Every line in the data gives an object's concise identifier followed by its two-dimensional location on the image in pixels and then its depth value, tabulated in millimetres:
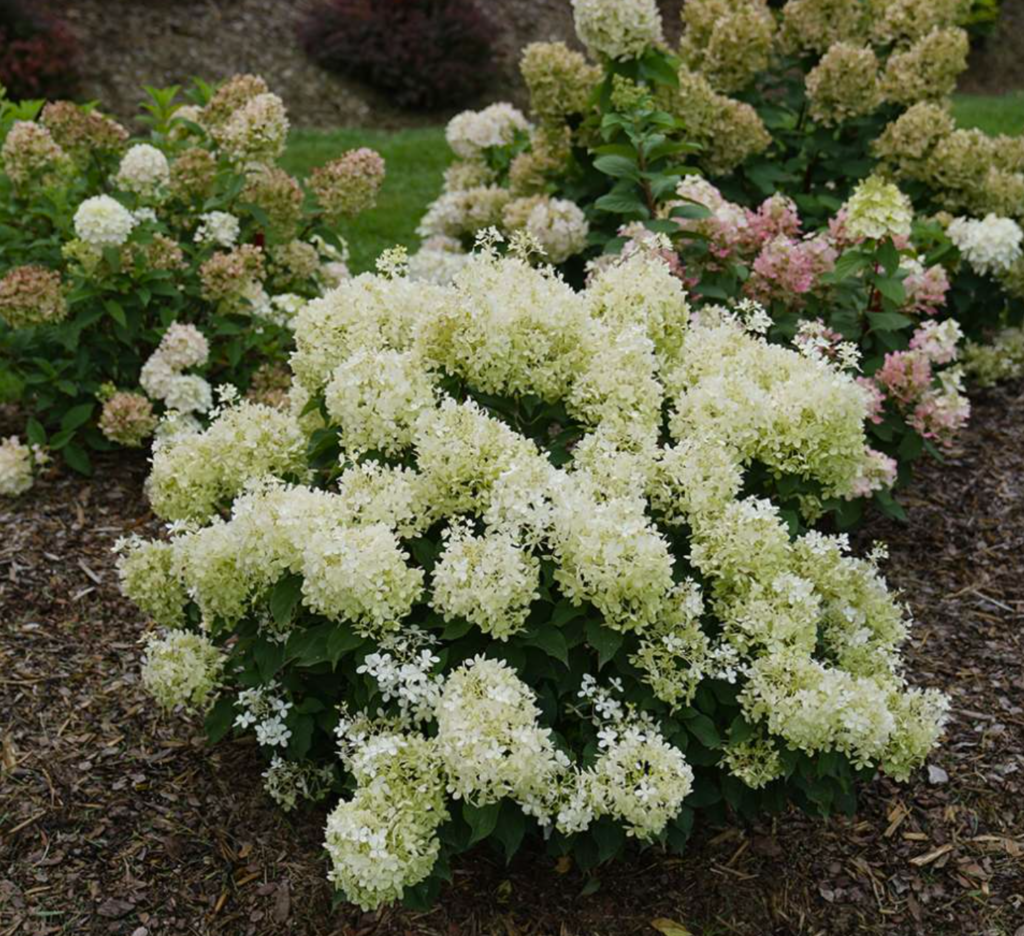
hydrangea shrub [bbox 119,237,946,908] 2748
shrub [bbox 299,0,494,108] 11828
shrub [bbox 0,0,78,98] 10250
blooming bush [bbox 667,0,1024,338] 5586
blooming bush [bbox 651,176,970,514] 4410
